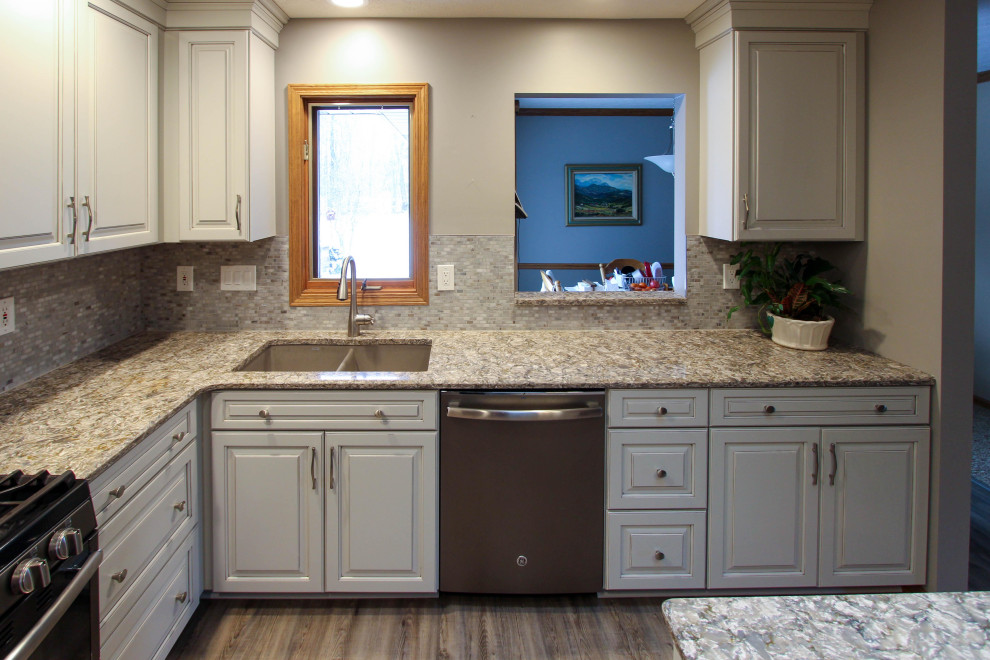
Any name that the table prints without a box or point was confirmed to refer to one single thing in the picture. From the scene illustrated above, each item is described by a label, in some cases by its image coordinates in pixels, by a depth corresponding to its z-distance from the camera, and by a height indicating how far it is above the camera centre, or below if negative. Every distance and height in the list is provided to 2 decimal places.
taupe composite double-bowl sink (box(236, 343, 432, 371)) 3.21 -0.22
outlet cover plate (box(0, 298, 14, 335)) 2.34 -0.05
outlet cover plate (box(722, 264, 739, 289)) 3.34 +0.10
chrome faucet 3.14 -0.07
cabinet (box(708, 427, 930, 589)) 2.64 -0.67
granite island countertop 0.98 -0.42
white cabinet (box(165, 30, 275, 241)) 2.90 +0.59
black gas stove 1.33 -0.48
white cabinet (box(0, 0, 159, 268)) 1.94 +0.47
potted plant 2.96 +0.03
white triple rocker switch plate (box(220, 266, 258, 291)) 3.29 +0.09
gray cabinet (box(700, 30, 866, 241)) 2.95 +0.61
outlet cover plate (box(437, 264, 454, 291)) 3.32 +0.10
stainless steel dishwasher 2.58 -0.62
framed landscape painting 7.60 +1.00
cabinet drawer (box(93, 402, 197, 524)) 1.85 -0.42
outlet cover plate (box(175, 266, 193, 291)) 3.29 +0.09
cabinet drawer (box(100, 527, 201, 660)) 1.99 -0.84
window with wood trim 3.26 +0.45
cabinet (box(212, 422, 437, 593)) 2.60 -0.67
